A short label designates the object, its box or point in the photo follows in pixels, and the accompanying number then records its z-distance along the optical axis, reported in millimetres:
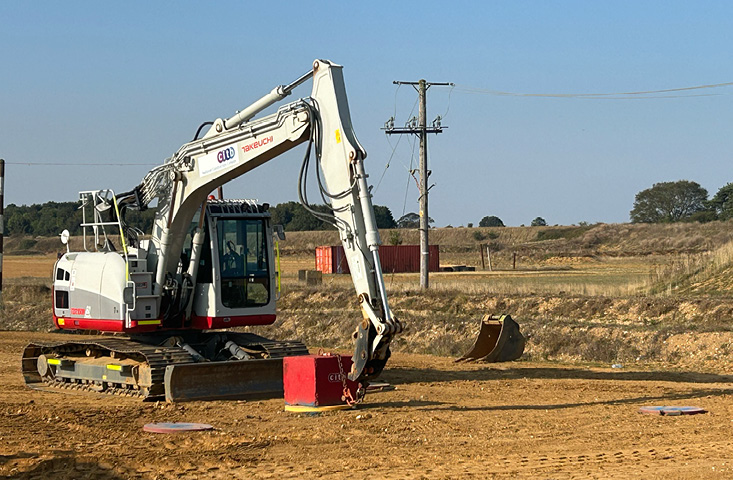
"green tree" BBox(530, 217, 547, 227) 138950
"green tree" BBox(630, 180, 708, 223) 124312
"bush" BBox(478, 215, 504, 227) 154625
